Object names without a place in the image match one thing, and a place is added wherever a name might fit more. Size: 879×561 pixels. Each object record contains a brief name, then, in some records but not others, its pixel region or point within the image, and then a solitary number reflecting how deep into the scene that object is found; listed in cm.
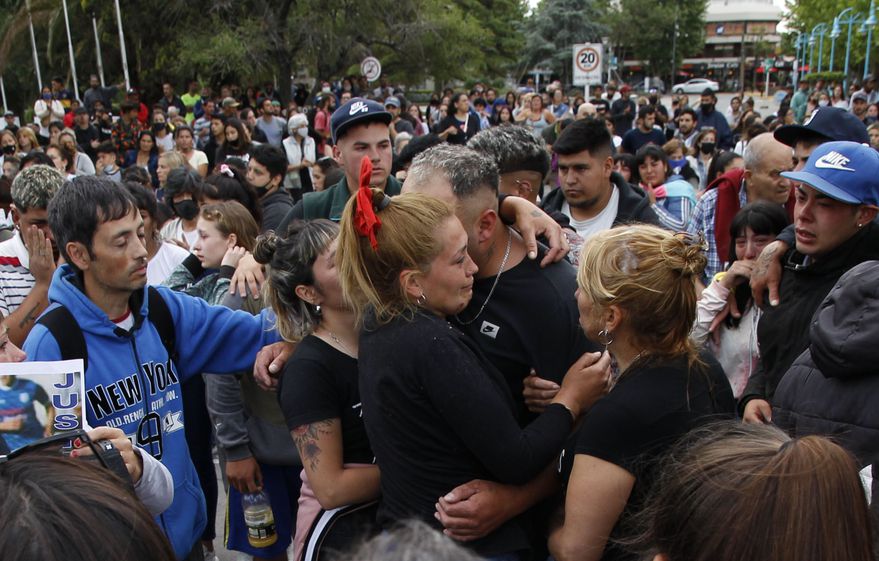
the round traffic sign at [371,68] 2264
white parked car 5566
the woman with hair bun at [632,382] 180
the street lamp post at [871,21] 2156
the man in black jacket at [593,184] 429
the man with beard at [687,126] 1288
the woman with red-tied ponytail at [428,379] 185
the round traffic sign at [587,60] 1658
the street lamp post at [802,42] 3629
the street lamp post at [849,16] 2803
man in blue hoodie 244
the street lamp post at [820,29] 3002
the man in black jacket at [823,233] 269
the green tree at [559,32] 5409
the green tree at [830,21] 3300
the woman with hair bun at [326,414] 223
